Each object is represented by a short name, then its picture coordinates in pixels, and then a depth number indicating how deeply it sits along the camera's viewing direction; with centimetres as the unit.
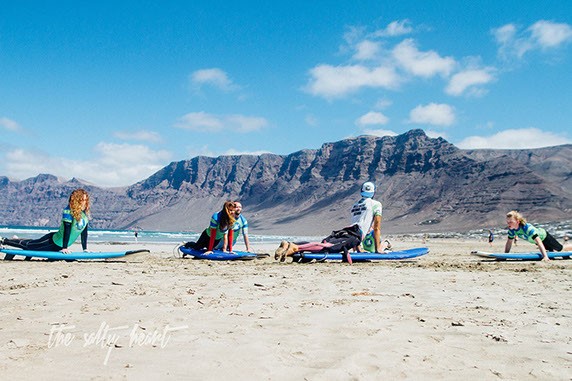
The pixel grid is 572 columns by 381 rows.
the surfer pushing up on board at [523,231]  1125
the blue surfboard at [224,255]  1057
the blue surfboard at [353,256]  990
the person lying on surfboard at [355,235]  1005
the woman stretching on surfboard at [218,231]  1066
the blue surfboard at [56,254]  978
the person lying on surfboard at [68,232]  938
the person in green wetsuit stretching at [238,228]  1130
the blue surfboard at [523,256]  1132
